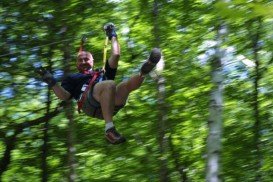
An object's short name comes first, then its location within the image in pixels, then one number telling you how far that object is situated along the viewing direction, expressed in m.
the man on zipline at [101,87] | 8.03
